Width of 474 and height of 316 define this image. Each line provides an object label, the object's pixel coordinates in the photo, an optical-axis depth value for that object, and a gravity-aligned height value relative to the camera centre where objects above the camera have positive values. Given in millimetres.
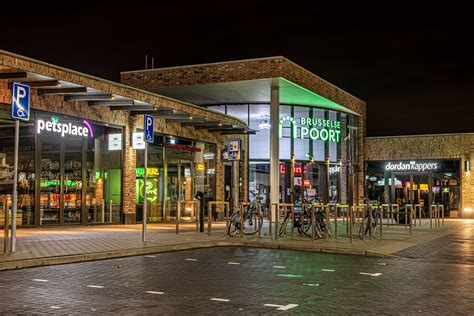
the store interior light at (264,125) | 32969 +3739
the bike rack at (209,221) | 18117 -866
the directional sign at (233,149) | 21922 +1595
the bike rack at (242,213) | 17812 -624
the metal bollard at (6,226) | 12180 -703
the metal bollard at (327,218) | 16969 -734
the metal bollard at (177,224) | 18073 -975
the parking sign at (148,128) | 15559 +1667
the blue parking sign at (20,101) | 12258 +1883
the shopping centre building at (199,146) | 19078 +2189
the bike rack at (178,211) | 18103 -601
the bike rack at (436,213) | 26847 -901
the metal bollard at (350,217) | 16247 -665
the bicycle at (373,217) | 18469 -788
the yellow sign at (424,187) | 37375 +366
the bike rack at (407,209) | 21242 -629
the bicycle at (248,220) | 18314 -857
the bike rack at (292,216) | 16828 -686
